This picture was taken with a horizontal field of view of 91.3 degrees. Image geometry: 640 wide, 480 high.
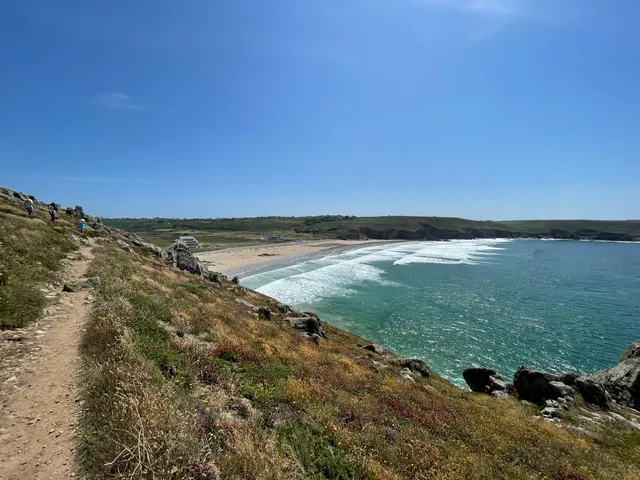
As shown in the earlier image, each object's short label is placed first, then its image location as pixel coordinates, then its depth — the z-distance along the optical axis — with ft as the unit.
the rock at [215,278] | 132.37
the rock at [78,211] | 171.65
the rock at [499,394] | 67.26
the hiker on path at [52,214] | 124.16
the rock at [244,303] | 93.10
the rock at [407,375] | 63.66
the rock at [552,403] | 60.78
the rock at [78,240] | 99.70
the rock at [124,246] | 122.72
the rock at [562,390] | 63.57
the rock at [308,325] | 87.56
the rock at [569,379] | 69.83
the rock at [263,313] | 84.26
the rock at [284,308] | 107.88
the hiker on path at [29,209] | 112.27
